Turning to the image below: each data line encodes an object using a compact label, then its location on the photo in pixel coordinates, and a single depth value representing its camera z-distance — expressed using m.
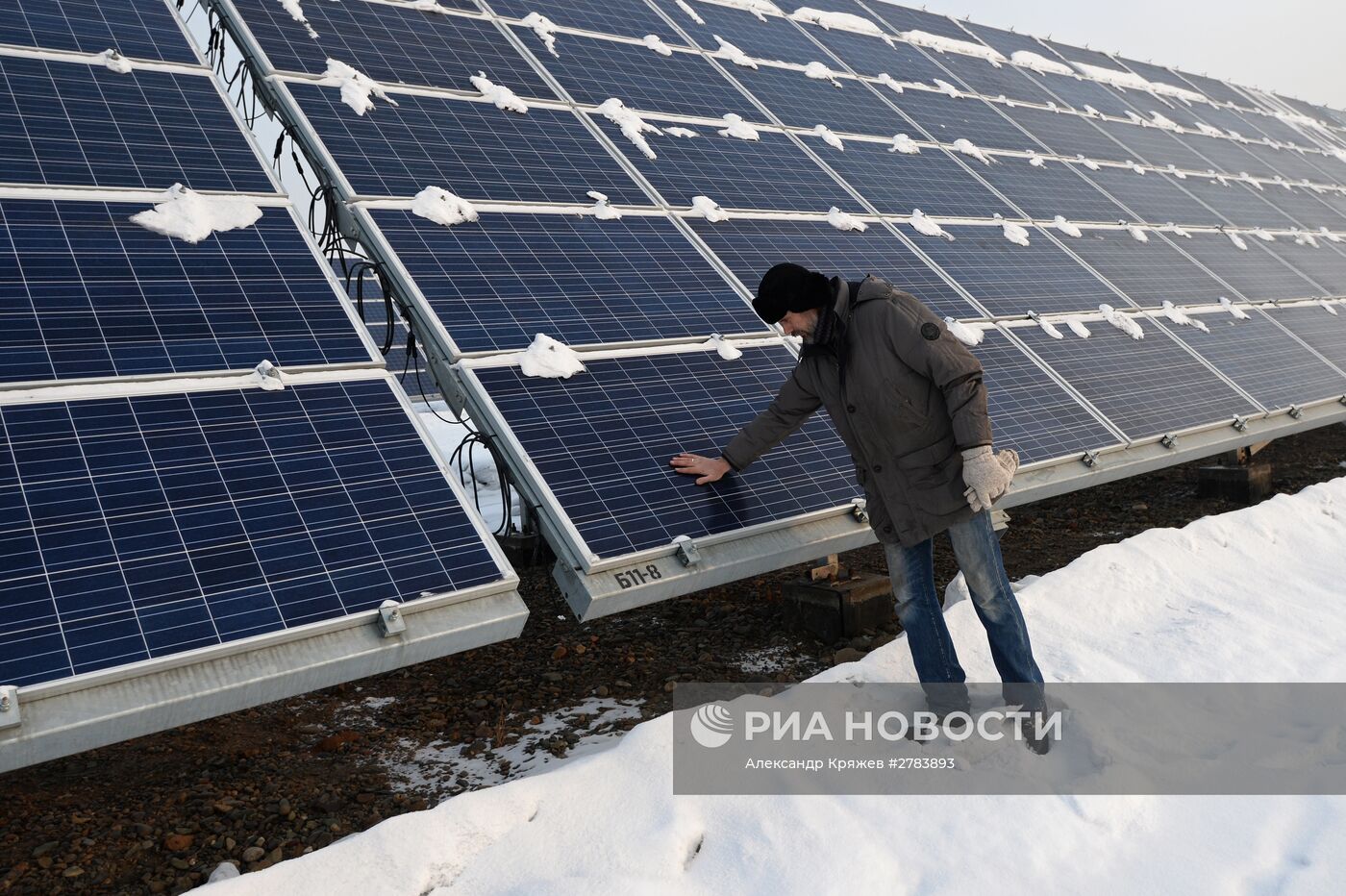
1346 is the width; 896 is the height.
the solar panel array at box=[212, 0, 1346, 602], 5.65
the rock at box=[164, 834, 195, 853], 4.53
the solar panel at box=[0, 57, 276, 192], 5.46
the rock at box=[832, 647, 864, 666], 6.32
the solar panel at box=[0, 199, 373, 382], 4.57
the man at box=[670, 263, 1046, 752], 4.29
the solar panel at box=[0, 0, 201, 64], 6.37
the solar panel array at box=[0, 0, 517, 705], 3.81
